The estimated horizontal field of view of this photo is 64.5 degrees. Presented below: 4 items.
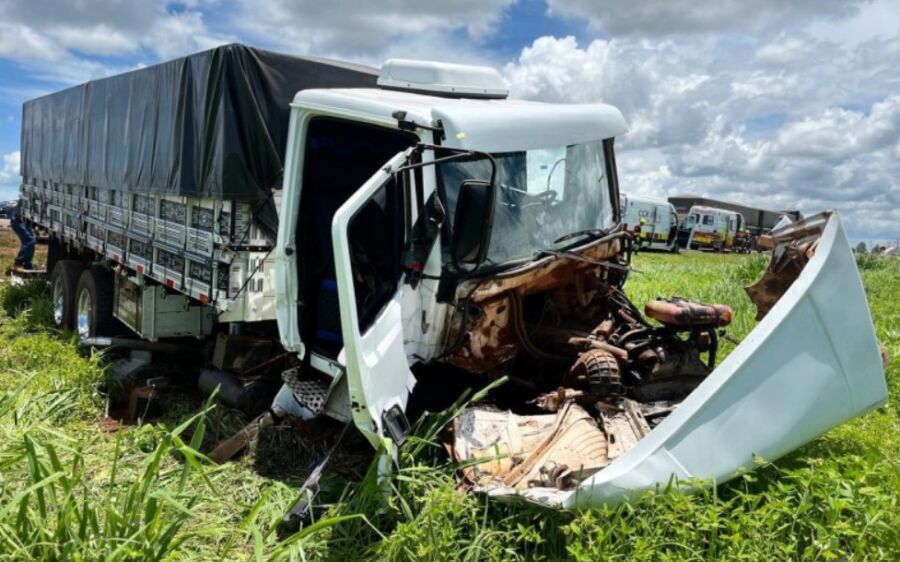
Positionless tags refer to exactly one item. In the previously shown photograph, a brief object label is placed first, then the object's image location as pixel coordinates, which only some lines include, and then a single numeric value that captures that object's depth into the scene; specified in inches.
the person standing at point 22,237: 473.7
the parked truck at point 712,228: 1443.2
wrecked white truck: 124.3
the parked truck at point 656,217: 1259.8
